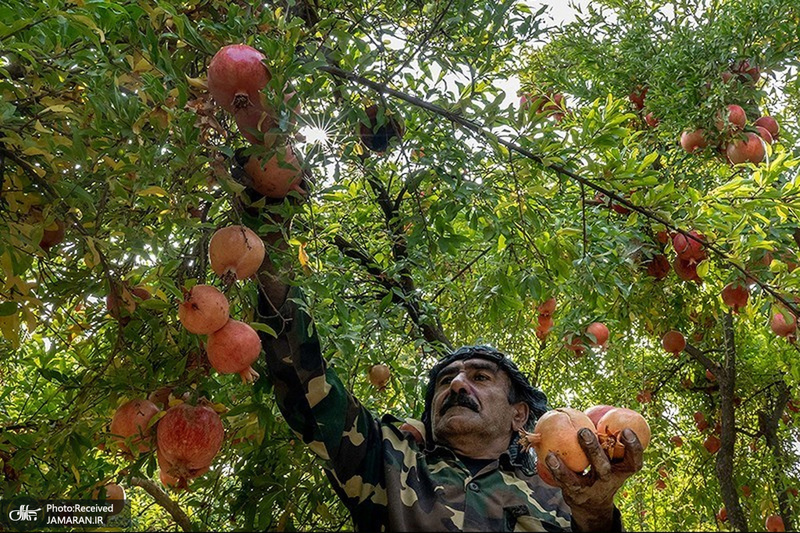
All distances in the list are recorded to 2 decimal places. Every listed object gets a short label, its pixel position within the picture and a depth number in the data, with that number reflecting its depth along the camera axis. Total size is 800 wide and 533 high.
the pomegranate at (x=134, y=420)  1.97
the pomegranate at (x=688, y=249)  3.47
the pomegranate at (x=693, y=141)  3.99
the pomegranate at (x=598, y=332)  3.37
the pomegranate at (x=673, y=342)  4.18
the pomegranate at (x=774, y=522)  4.20
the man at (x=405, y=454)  2.15
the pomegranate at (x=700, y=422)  5.13
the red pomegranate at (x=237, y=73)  1.68
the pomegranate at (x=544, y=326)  3.60
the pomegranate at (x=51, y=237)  1.97
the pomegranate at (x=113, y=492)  2.23
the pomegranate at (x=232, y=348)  1.79
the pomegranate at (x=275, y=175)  1.83
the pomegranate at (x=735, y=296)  3.31
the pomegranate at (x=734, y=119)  3.79
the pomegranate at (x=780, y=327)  3.36
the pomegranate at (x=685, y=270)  3.73
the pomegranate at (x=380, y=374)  2.86
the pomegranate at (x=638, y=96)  4.60
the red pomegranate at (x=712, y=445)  4.91
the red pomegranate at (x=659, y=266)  4.03
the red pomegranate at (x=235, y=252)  1.77
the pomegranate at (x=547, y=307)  3.39
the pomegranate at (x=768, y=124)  4.18
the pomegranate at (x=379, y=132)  2.38
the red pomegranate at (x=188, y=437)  1.90
